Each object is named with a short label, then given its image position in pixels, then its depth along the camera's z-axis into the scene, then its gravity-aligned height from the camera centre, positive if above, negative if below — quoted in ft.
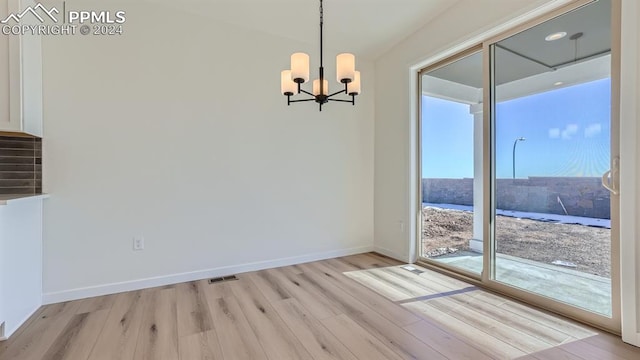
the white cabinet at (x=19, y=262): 6.03 -1.98
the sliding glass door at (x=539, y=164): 6.62 +0.43
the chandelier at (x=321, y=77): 6.56 +2.55
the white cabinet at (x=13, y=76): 6.43 +2.46
